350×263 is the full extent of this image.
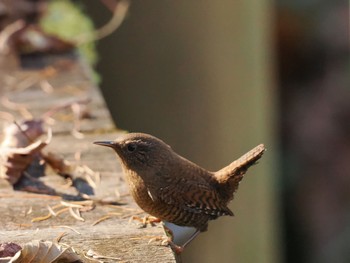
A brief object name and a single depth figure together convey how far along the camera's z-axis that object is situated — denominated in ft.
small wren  20.11
